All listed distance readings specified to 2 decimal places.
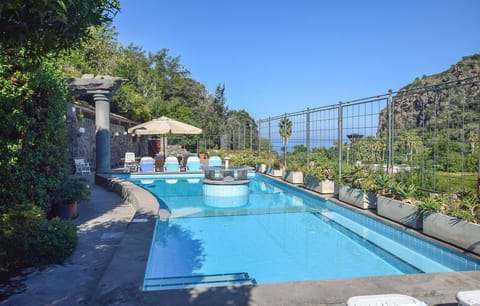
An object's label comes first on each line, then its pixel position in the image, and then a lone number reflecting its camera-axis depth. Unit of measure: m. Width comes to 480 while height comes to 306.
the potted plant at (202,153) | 22.88
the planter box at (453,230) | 4.19
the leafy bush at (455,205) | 4.42
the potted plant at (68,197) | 5.59
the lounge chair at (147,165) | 13.99
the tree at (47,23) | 1.72
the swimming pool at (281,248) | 4.28
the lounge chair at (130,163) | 14.58
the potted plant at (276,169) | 12.41
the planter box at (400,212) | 5.25
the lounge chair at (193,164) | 14.70
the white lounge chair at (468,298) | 1.68
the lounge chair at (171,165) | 14.12
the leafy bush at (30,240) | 3.55
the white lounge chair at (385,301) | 1.67
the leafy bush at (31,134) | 4.28
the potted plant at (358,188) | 6.79
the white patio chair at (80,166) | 12.54
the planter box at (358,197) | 6.77
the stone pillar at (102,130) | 11.65
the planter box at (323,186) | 8.65
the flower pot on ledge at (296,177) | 10.48
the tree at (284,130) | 12.33
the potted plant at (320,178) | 8.67
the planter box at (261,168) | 13.77
